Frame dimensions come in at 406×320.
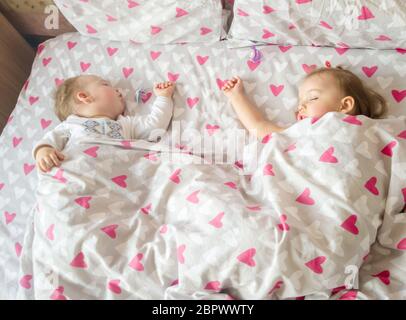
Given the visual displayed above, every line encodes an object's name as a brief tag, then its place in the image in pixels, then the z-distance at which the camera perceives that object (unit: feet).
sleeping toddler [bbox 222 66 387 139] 3.73
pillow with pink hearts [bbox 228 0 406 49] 3.84
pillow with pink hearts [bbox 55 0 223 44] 4.39
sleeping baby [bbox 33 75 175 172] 3.99
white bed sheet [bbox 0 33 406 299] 3.93
